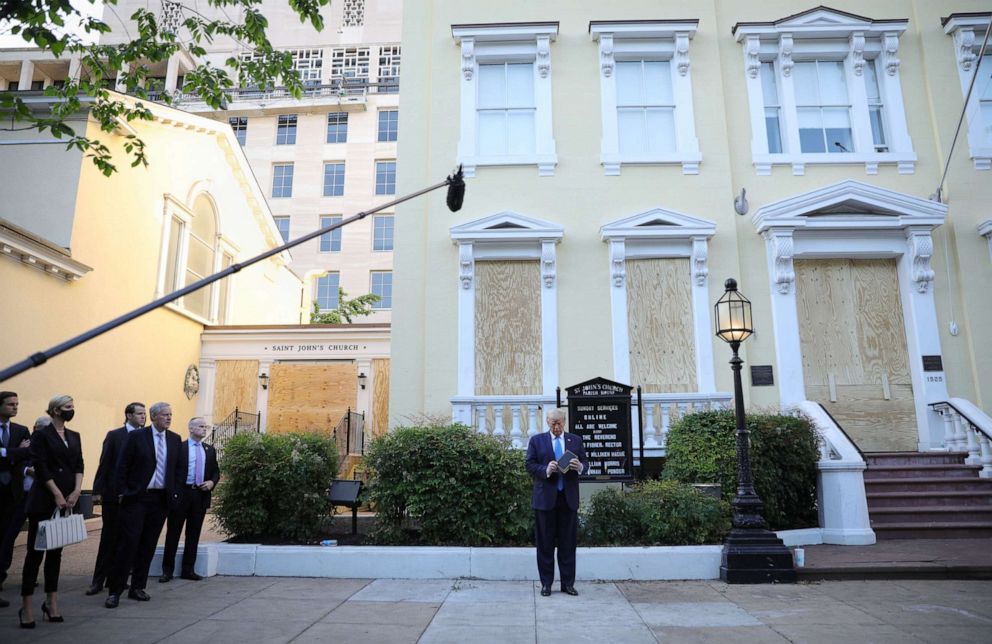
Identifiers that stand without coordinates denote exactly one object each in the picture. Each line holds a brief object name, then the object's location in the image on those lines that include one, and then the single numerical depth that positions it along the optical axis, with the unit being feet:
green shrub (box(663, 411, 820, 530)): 29.76
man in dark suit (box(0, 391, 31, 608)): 22.26
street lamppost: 24.36
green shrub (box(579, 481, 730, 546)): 26.86
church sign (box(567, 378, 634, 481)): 29.81
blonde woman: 19.24
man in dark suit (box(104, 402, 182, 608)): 21.81
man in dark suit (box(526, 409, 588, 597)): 23.12
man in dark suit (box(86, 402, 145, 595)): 23.24
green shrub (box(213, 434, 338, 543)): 28.37
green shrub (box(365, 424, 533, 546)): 27.07
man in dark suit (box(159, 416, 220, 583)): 25.29
